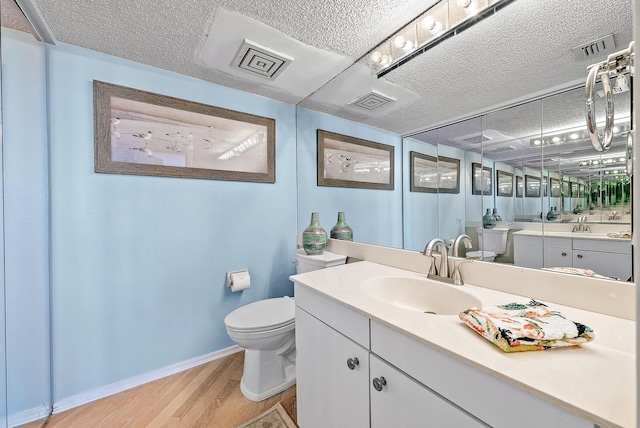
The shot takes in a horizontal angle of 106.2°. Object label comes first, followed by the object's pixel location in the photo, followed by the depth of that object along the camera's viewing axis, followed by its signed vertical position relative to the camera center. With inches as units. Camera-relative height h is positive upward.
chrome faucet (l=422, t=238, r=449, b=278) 41.9 -7.6
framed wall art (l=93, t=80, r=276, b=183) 58.4 +20.4
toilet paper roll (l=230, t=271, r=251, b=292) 71.5 -21.0
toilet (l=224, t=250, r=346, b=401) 55.1 -32.0
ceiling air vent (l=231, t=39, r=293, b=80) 56.9 +38.5
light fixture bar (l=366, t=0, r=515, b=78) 42.0 +35.9
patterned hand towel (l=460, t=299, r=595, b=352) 21.5 -11.2
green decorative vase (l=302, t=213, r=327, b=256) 70.3 -8.5
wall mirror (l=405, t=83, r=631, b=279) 30.7 +6.1
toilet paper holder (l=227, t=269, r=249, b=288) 72.6 -19.2
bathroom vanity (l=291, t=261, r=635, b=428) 17.5 -14.8
